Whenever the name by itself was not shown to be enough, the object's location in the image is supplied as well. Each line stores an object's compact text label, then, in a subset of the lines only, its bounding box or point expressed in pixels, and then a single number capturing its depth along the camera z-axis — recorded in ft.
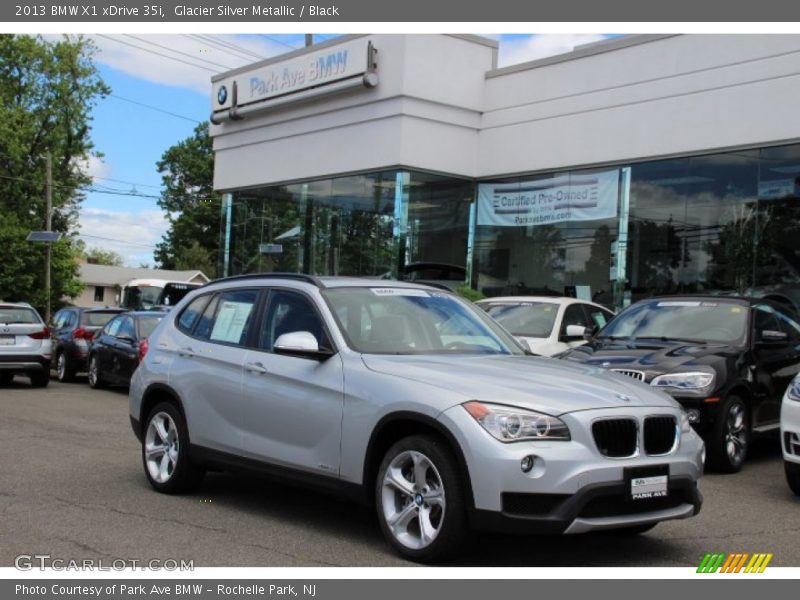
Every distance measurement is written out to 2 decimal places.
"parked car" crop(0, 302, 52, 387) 56.70
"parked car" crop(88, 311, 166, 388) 55.01
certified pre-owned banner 65.41
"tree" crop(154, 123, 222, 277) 239.89
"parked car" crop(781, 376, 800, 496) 24.75
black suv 28.89
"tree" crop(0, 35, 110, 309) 165.68
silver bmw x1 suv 16.85
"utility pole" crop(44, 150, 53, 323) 138.81
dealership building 57.26
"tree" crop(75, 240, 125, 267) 454.40
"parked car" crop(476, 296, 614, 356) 41.42
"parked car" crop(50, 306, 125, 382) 64.64
